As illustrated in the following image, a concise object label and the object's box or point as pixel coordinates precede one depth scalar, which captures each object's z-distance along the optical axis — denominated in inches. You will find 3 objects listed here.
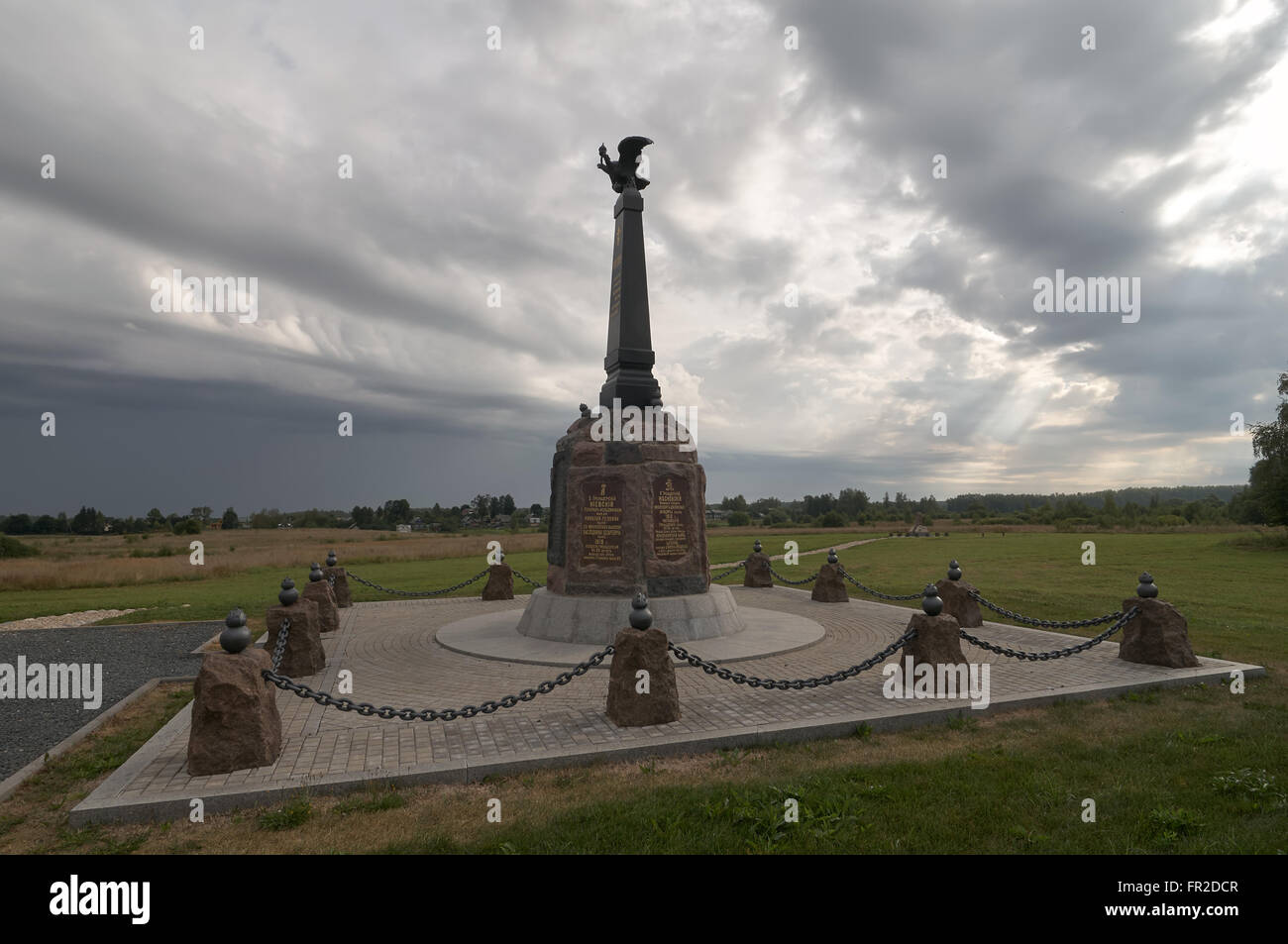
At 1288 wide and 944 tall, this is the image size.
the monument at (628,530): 416.5
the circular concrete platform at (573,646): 371.9
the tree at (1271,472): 1278.3
